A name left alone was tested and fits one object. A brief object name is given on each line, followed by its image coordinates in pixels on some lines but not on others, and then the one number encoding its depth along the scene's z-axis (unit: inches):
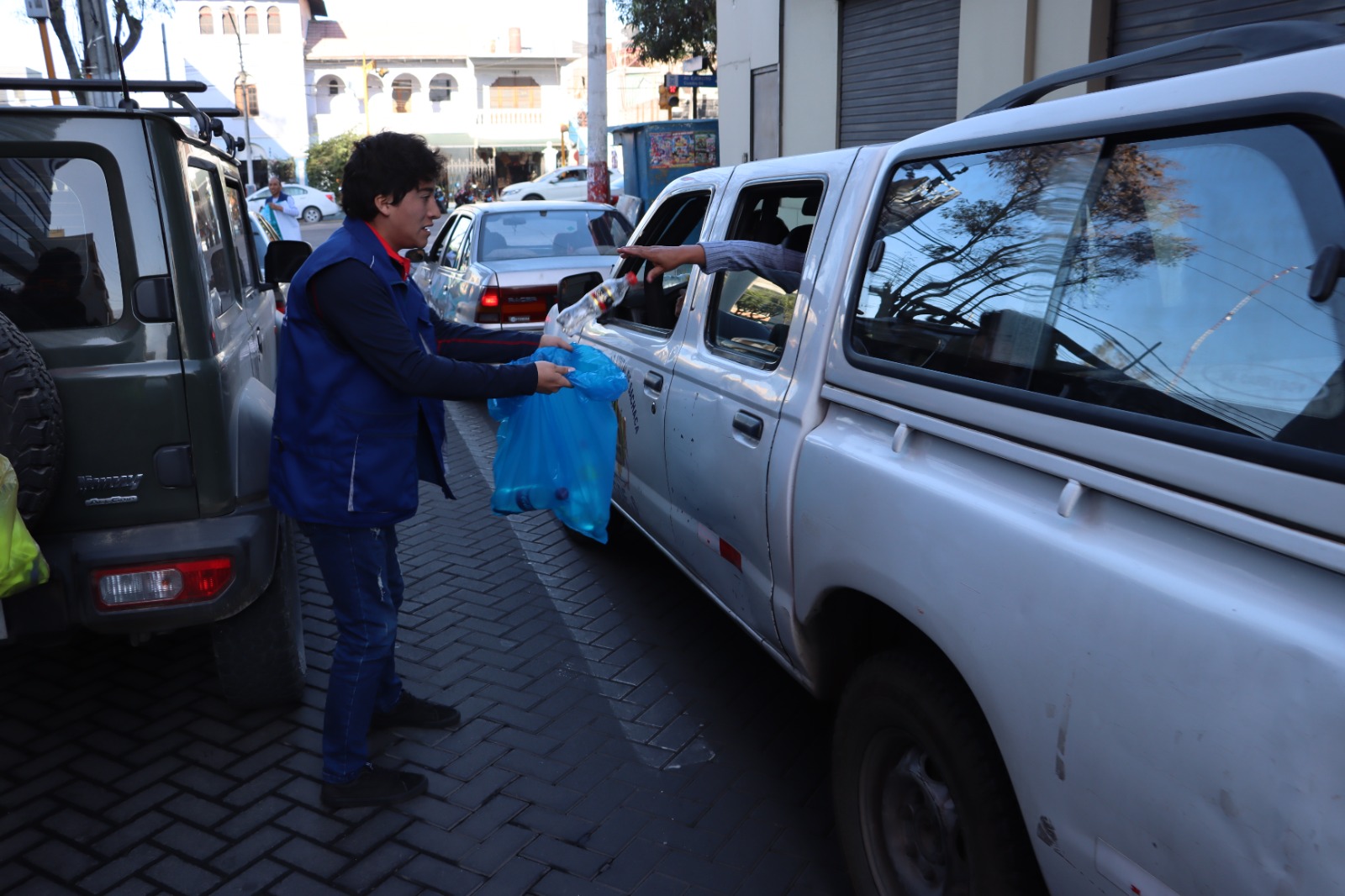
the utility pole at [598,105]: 698.8
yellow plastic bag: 111.0
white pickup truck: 58.3
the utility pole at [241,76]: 1418.8
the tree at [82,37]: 391.9
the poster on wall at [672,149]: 801.6
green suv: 122.0
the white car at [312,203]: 1499.8
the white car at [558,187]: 1326.3
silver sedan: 339.0
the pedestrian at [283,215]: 581.0
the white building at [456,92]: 2127.2
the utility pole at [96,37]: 465.1
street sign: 735.1
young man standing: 114.9
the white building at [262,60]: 2000.5
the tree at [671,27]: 901.2
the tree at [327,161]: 1953.7
